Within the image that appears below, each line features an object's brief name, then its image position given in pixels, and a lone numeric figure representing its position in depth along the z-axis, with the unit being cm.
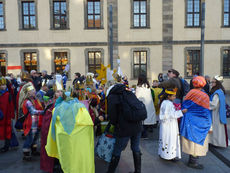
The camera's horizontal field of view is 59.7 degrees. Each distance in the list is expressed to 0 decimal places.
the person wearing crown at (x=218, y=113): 464
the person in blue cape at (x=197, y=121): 359
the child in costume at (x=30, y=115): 388
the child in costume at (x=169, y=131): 381
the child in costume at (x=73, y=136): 289
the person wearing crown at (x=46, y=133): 343
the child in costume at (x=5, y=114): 448
